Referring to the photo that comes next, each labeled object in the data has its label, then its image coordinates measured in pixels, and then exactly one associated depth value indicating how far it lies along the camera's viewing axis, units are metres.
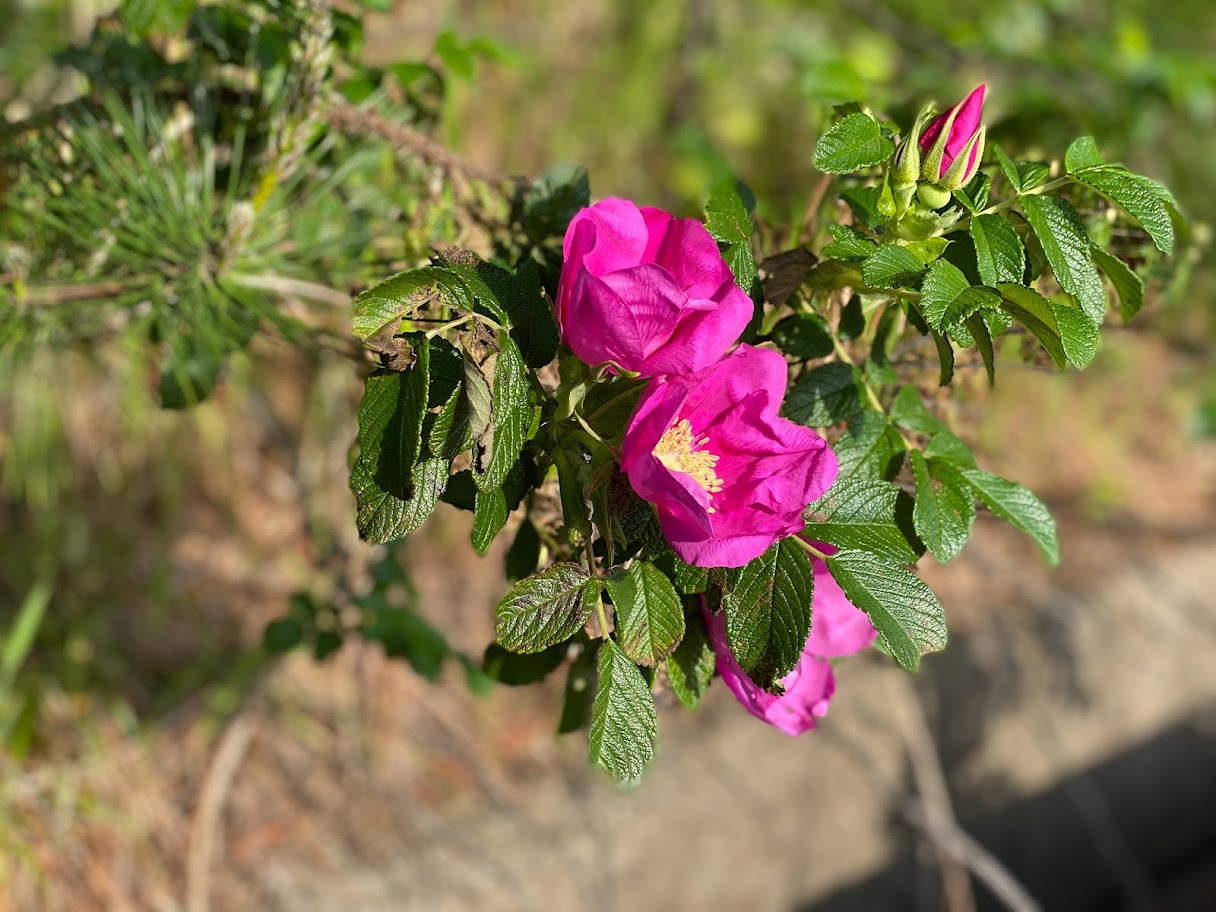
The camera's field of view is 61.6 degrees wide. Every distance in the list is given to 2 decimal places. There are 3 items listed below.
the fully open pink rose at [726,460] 0.38
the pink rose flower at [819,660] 0.49
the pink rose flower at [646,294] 0.40
